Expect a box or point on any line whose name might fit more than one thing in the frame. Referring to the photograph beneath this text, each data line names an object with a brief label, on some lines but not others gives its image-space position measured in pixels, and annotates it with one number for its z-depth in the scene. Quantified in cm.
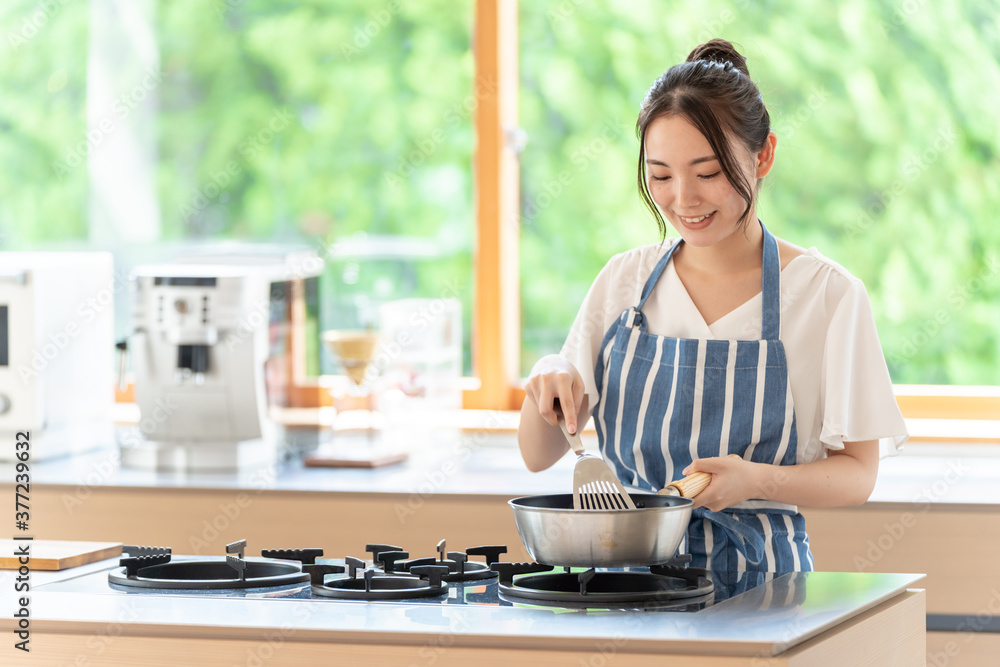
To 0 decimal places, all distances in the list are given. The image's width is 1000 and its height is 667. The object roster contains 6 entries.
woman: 321
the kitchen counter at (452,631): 279
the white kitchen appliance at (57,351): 422
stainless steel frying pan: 291
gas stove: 294
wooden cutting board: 317
